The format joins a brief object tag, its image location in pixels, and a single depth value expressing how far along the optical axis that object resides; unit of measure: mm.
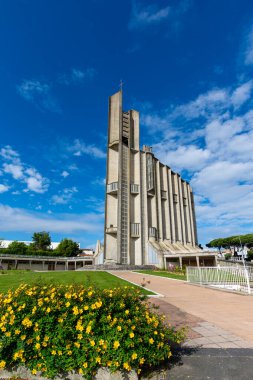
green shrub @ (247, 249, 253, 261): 57888
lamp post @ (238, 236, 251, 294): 10777
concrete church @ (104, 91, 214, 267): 39000
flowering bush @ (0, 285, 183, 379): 3104
